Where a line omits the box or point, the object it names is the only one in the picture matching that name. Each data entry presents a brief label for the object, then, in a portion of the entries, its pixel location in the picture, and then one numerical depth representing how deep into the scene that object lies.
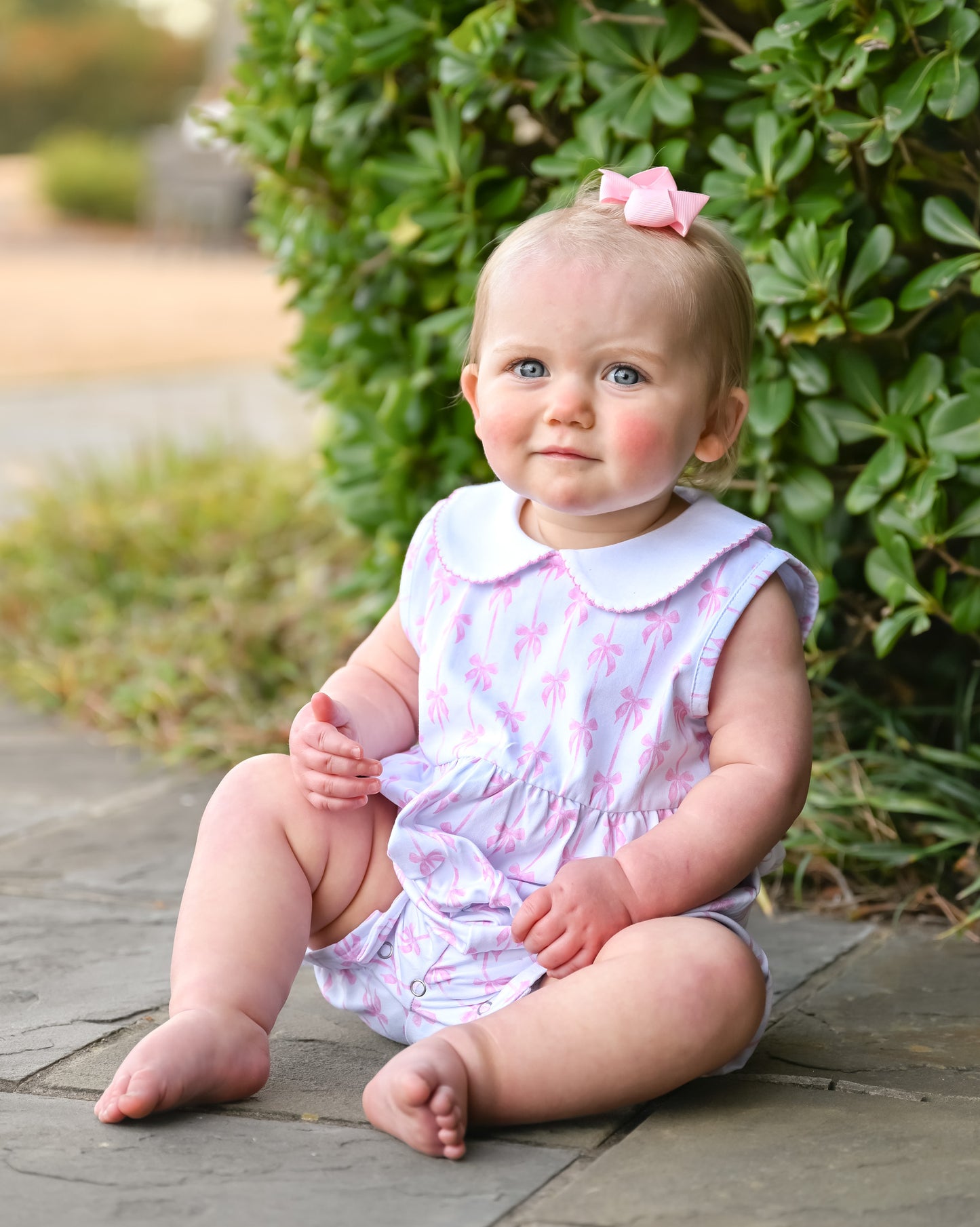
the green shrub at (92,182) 27.00
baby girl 1.65
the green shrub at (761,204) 2.19
